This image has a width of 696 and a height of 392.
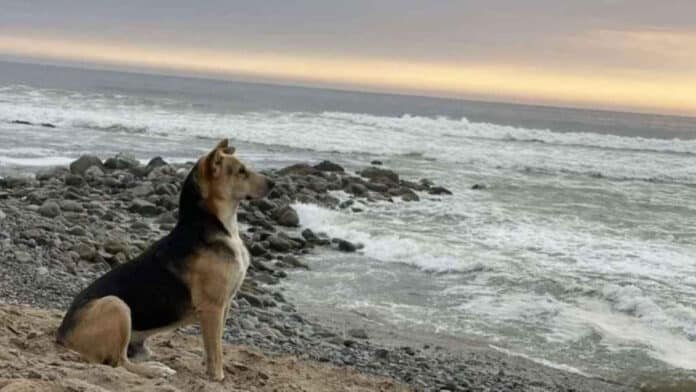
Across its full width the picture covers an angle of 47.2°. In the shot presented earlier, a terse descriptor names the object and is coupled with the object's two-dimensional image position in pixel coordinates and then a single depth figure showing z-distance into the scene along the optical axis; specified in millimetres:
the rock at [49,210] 13250
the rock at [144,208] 15203
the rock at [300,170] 22516
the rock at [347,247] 13695
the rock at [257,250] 12719
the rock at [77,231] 11758
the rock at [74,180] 17589
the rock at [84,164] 19062
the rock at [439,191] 22000
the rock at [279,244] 13180
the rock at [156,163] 21109
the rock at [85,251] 10211
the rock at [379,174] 23188
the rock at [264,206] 16266
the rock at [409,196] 20328
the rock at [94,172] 18500
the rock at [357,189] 20312
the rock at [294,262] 12195
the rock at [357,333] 8641
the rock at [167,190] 16734
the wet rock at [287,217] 15570
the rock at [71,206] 14227
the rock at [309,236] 14138
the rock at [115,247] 10812
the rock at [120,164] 20547
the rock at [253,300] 9455
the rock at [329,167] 23517
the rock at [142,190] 16816
